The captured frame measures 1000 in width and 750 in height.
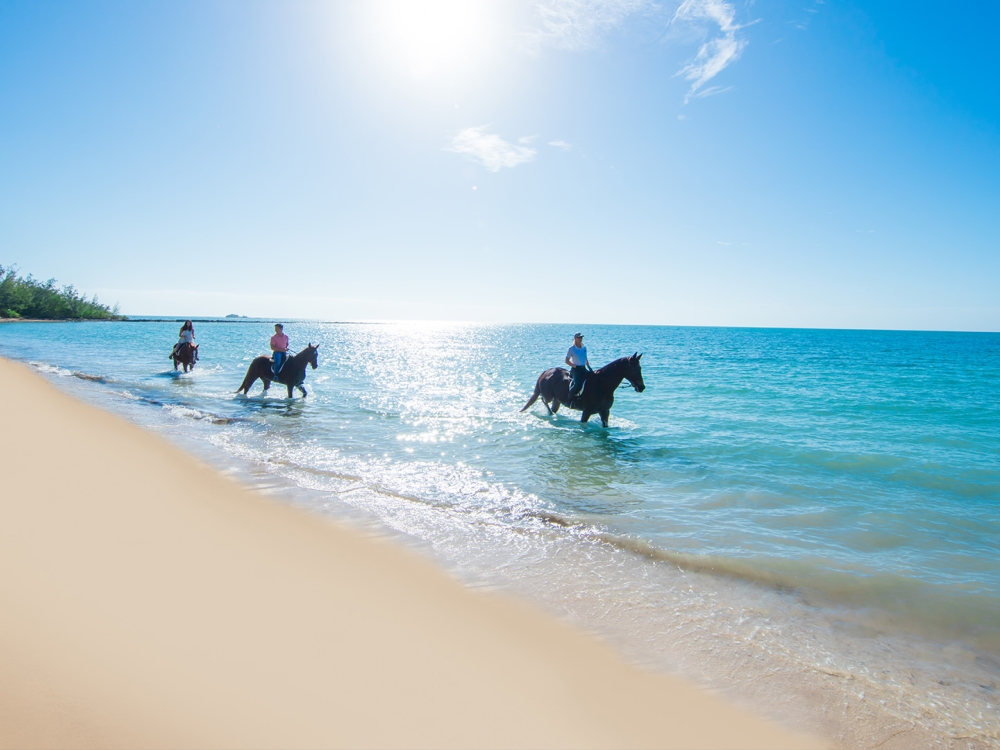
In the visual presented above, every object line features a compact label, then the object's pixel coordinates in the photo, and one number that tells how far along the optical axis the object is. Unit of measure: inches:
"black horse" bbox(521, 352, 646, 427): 545.0
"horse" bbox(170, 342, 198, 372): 955.3
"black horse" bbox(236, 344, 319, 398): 704.4
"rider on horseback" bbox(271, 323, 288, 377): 708.7
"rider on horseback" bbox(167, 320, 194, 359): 951.0
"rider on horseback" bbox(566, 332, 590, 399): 565.3
